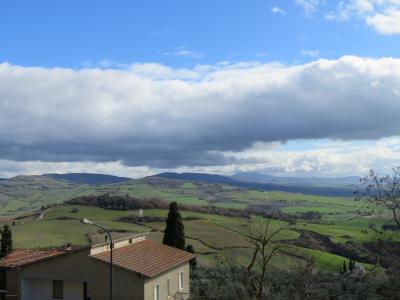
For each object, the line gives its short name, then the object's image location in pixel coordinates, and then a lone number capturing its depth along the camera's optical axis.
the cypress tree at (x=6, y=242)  50.44
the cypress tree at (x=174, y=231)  59.34
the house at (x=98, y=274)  34.16
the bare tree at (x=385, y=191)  36.22
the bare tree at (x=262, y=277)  26.96
